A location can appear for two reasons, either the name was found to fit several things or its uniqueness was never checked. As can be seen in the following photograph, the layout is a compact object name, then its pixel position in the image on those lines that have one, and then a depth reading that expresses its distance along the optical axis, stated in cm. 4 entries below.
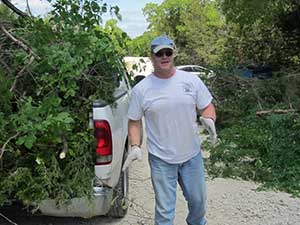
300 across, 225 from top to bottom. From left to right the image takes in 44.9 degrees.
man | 278
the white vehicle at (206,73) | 809
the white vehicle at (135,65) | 427
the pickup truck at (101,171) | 295
